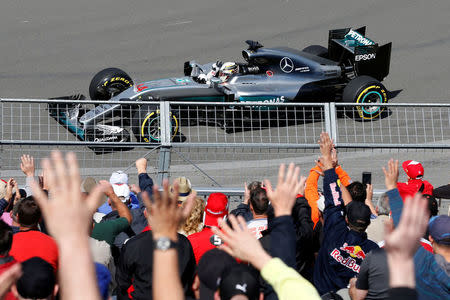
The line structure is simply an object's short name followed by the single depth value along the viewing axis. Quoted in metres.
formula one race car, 23.20
